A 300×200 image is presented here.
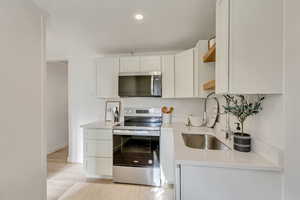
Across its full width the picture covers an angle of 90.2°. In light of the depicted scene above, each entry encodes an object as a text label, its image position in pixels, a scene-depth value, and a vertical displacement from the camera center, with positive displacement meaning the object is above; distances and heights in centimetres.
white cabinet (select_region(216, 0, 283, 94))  91 +33
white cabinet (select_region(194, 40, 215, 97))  220 +40
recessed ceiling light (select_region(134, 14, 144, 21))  177 +98
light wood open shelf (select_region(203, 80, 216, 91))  162 +15
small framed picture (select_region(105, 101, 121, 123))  293 -27
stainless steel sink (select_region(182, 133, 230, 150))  180 -54
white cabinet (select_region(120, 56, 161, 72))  260 +60
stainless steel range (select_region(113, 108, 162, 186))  229 -89
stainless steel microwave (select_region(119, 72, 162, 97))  255 +24
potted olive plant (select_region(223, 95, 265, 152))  115 -12
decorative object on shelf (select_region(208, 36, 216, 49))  160 +61
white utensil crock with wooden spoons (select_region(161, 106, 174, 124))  270 -29
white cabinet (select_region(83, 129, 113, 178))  241 -88
